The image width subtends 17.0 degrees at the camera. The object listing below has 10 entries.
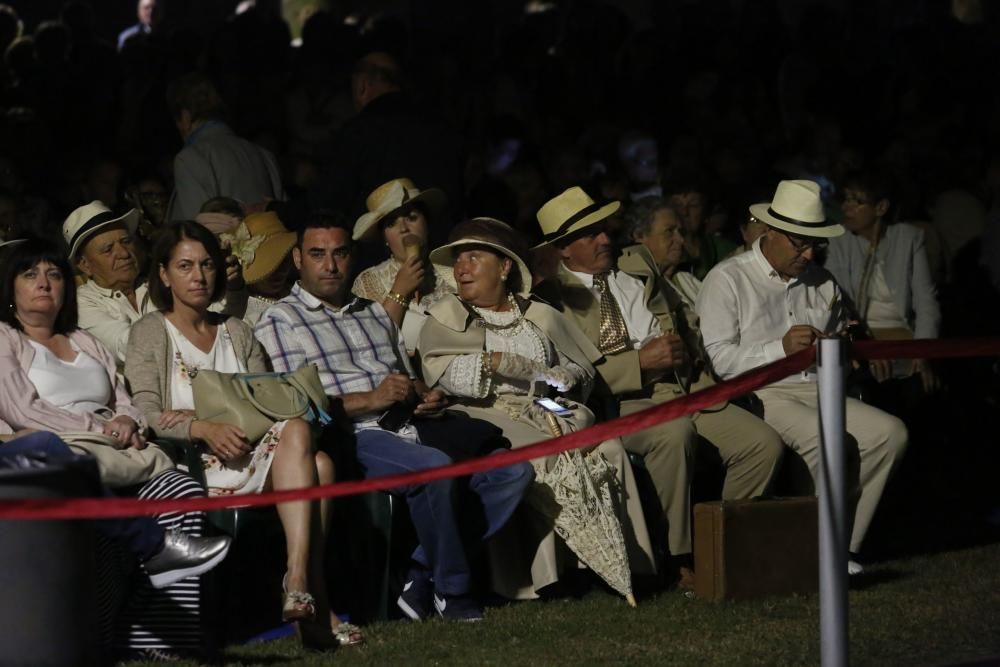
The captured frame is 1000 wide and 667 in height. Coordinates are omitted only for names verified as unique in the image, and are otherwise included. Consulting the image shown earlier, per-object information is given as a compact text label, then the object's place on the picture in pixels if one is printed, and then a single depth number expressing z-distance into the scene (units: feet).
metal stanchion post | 30.56
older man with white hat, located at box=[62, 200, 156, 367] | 44.11
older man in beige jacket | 45.08
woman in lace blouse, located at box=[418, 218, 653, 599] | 42.78
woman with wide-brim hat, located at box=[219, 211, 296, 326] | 46.14
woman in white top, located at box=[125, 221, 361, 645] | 37.80
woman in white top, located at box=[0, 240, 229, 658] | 35.93
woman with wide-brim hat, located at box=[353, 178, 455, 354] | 46.81
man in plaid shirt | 40.63
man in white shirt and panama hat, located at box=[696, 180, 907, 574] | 47.21
